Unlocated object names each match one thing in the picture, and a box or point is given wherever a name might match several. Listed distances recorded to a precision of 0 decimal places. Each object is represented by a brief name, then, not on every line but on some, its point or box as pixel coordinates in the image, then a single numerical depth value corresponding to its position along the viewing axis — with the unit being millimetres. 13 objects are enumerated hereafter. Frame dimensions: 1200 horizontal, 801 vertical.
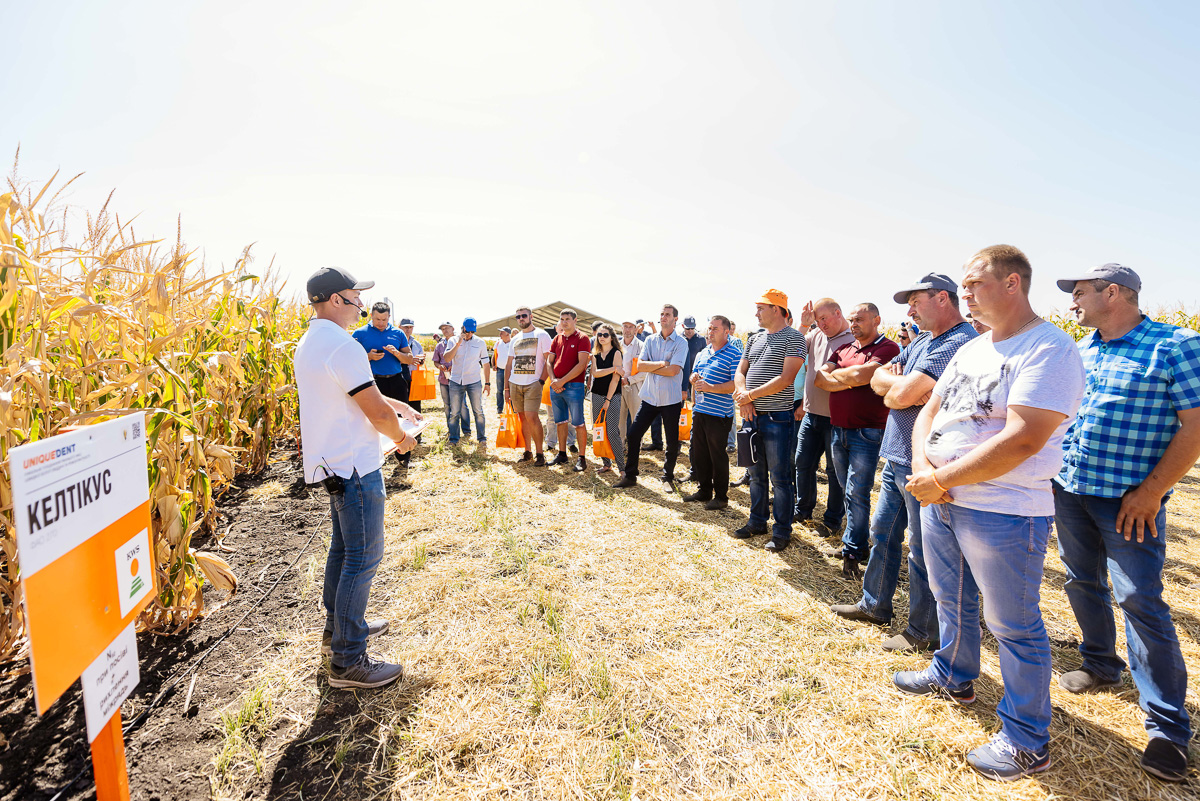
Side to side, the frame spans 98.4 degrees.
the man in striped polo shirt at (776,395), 4703
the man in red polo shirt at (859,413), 4062
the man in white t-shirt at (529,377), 7453
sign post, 1357
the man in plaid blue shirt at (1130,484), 2428
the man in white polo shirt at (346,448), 2564
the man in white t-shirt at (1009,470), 2098
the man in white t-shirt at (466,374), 8328
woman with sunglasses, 6938
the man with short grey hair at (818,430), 4715
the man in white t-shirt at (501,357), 10000
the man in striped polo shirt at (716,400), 5508
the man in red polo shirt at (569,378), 7059
